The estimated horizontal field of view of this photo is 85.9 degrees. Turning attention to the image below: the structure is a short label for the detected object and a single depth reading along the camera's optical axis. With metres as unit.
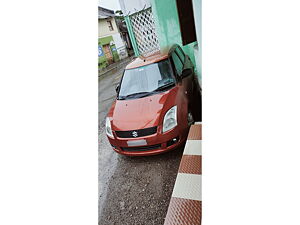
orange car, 2.40
